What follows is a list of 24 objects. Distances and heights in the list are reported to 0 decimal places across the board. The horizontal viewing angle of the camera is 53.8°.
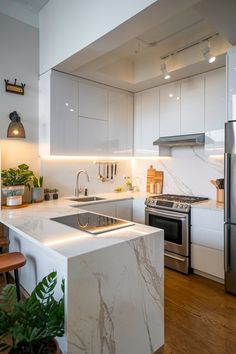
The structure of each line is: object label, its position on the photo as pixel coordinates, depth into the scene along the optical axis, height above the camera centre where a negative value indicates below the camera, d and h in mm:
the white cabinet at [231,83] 2342 +924
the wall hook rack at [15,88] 2887 +1093
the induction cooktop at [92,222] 1696 -393
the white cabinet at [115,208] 3146 -490
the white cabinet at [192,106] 3109 +942
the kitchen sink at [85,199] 3408 -373
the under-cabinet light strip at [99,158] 3314 +260
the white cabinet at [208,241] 2619 -786
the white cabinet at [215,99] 2896 +951
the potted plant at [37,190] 2994 -215
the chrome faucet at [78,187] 3542 -200
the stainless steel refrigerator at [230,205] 2350 -315
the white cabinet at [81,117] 3012 +819
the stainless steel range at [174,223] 2877 -646
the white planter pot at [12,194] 2641 -231
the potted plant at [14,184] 2646 -116
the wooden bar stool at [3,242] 2275 -671
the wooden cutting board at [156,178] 3875 -67
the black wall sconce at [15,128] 2805 +555
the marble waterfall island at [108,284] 1261 -682
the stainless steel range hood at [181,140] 3039 +468
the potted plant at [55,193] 3268 -276
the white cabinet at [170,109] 3377 +961
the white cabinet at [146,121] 3660 +865
